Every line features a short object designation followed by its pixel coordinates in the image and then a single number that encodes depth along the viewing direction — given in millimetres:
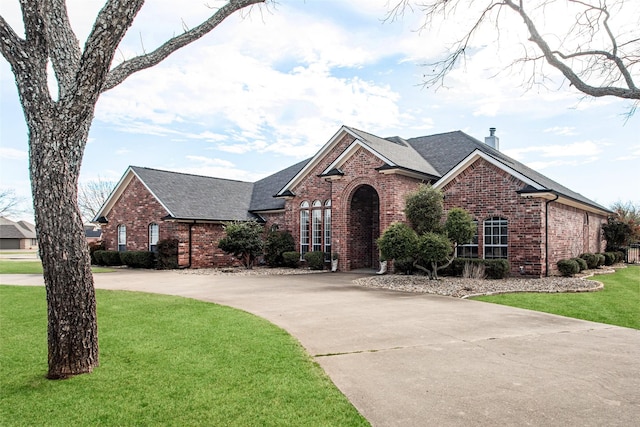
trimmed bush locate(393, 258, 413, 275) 17672
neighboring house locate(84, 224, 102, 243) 58462
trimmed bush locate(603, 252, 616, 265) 24344
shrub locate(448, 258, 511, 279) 15516
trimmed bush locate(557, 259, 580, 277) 16312
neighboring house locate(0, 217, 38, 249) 71875
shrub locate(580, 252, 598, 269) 20522
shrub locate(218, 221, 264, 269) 20953
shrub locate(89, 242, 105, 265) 26500
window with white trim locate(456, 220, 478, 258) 17219
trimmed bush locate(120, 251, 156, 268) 23041
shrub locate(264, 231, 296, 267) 22531
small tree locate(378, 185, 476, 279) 14453
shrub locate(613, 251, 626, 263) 26725
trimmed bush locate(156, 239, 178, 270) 22016
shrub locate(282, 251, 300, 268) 21969
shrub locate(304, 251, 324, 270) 20891
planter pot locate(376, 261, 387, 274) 18750
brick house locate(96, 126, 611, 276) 16297
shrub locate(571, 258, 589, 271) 18311
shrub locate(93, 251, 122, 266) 24906
